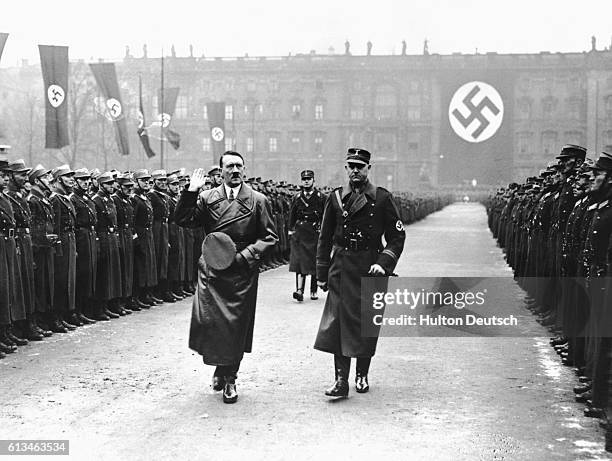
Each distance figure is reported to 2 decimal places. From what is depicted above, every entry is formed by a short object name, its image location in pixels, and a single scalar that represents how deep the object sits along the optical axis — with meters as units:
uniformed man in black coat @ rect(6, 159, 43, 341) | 8.31
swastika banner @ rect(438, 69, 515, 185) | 84.00
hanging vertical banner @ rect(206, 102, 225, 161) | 33.19
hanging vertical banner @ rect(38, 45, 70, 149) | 16.34
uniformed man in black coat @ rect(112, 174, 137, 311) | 10.64
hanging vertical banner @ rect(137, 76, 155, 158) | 27.20
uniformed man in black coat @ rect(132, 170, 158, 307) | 11.09
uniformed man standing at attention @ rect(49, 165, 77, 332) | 9.24
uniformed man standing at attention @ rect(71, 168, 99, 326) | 9.78
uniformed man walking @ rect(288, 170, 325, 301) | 12.13
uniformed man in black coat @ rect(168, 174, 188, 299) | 12.00
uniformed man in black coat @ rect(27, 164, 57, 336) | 8.80
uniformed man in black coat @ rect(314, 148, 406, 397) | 6.30
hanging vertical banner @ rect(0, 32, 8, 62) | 13.80
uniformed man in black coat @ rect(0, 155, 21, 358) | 8.00
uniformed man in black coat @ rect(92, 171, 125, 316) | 10.18
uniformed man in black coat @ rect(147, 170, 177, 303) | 11.56
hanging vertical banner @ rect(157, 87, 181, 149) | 30.49
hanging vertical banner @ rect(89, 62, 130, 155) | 22.78
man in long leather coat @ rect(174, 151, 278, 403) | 6.14
